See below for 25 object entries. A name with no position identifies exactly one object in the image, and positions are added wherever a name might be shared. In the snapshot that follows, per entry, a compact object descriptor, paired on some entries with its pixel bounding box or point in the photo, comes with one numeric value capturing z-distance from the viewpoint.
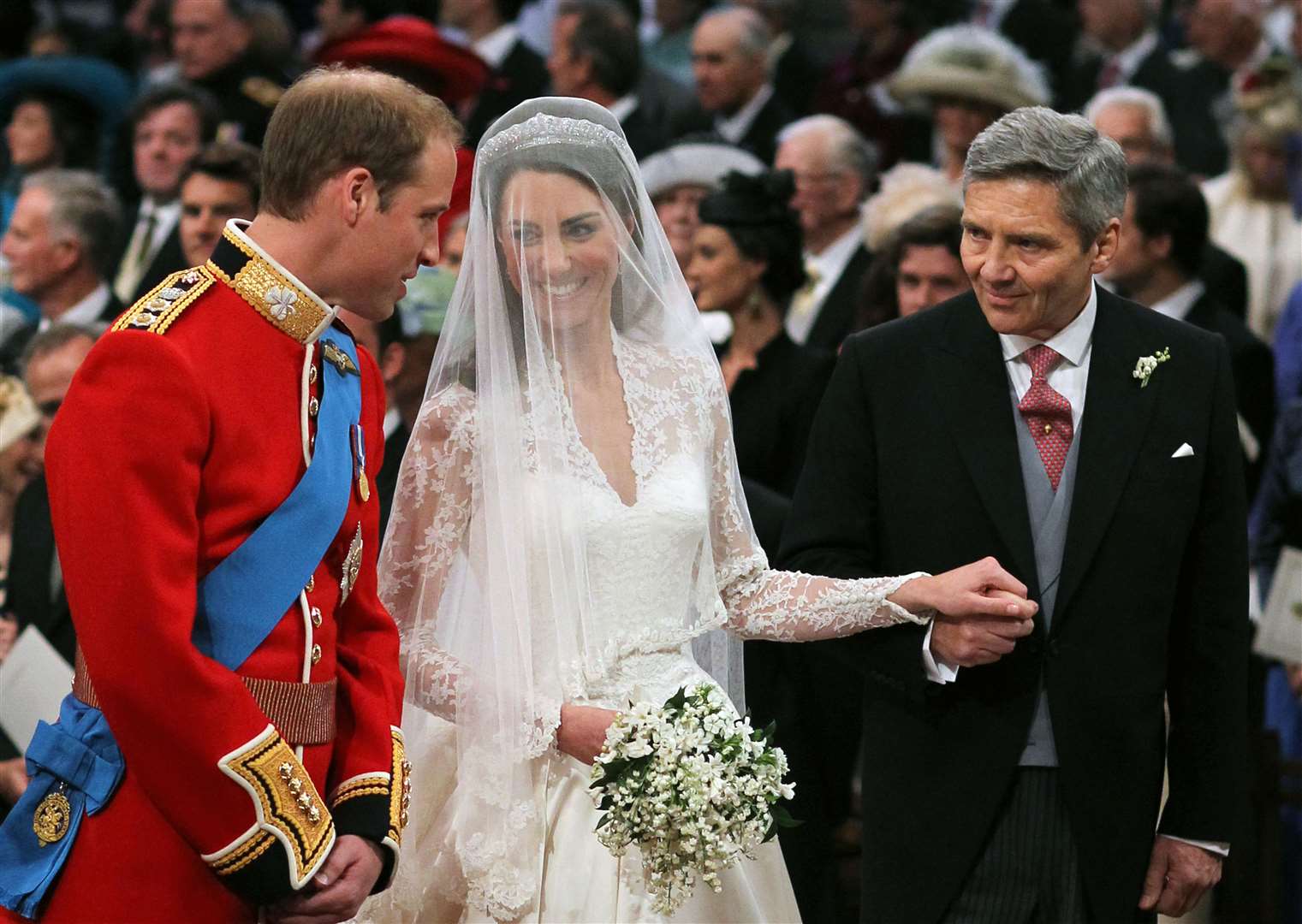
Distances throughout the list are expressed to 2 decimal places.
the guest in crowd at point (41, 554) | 9.70
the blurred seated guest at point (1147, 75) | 17.39
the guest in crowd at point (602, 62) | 16.33
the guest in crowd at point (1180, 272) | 12.09
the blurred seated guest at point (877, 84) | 16.87
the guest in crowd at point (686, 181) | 13.27
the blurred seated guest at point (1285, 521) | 10.84
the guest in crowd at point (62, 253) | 14.62
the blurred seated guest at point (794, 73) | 18.57
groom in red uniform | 4.96
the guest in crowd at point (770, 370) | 9.19
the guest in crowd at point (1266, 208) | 14.59
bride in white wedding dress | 6.40
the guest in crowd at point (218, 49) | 18.09
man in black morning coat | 6.48
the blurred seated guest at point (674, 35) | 19.75
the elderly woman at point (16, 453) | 10.87
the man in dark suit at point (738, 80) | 17.25
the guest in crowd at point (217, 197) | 12.05
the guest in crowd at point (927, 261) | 10.85
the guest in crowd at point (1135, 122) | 14.30
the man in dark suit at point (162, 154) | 16.19
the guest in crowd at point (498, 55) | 17.61
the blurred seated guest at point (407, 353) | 10.07
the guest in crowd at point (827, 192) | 13.95
